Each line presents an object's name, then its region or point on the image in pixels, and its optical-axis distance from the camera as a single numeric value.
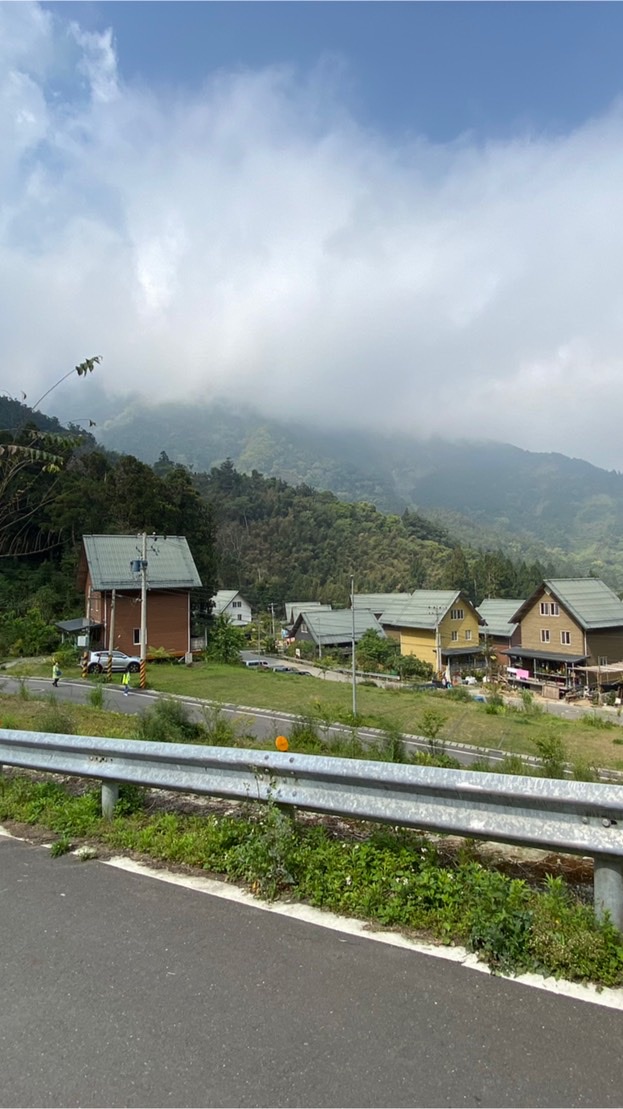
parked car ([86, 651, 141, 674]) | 31.19
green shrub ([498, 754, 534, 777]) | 6.82
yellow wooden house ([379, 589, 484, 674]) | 58.56
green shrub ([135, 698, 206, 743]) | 9.23
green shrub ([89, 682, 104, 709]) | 15.21
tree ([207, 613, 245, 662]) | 40.72
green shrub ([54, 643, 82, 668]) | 33.59
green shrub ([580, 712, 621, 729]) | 25.23
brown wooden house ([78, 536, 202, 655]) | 38.12
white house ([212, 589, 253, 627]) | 92.12
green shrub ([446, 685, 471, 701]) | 33.13
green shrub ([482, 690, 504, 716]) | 25.44
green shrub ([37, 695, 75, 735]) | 7.93
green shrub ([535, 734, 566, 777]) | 6.19
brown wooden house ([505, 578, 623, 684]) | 50.12
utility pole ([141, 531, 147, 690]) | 28.28
